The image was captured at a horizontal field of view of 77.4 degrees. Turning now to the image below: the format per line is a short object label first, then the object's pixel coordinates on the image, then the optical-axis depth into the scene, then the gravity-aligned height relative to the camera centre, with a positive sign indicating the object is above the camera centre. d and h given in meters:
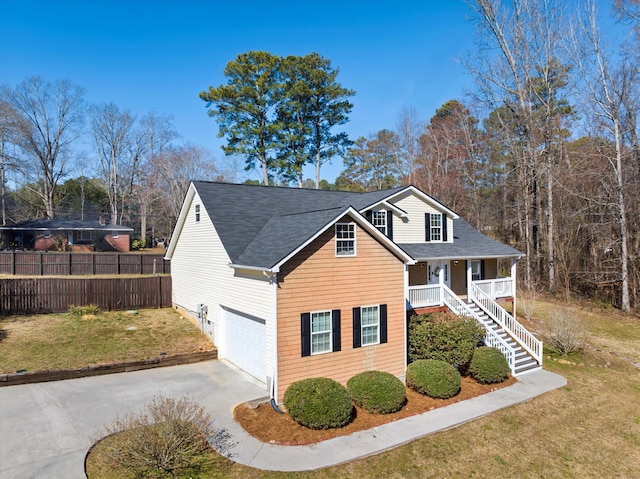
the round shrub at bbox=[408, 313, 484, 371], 13.47 -3.45
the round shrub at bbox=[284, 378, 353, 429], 9.66 -4.03
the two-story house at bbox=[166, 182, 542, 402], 11.38 -1.33
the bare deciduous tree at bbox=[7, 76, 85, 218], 38.81 +9.87
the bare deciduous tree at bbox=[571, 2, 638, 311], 24.19 +8.66
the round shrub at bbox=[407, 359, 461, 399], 11.91 -4.21
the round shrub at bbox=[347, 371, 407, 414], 10.71 -4.14
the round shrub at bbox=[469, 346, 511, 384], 13.20 -4.26
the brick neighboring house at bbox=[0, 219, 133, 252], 34.88 +0.75
